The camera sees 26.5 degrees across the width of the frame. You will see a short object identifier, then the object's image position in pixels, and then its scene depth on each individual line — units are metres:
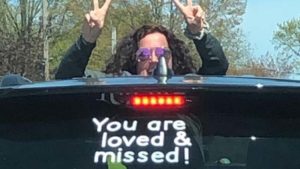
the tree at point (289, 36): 35.49
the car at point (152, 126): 2.45
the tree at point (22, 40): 27.55
